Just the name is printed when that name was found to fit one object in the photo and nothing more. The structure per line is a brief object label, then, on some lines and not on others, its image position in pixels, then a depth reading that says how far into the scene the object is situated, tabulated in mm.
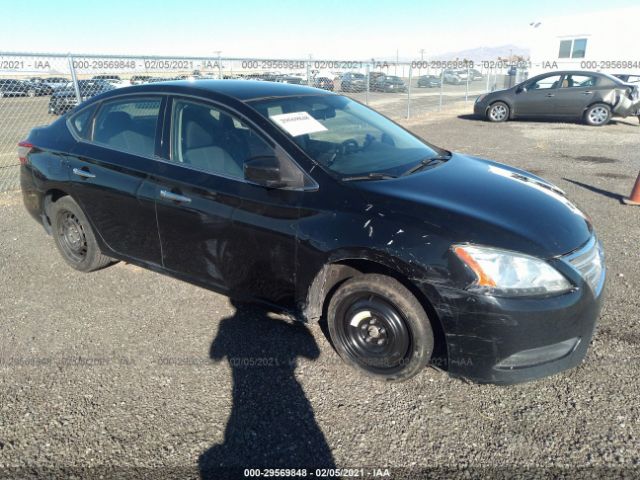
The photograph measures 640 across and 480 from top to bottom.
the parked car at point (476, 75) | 30812
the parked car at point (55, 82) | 10016
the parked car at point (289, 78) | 13320
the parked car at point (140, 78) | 11487
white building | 27016
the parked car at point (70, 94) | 9211
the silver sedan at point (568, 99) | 13273
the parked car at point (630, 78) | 15235
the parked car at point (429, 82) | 33050
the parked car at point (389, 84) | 19991
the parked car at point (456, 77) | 33612
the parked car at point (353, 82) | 15662
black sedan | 2418
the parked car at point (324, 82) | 14882
